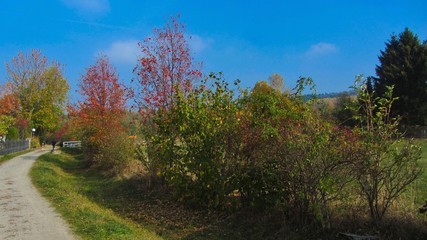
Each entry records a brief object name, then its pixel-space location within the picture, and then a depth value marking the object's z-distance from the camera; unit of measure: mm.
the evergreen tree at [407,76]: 39312
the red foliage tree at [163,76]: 15188
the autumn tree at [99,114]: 25078
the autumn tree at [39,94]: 55000
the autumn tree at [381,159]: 7062
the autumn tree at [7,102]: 52875
